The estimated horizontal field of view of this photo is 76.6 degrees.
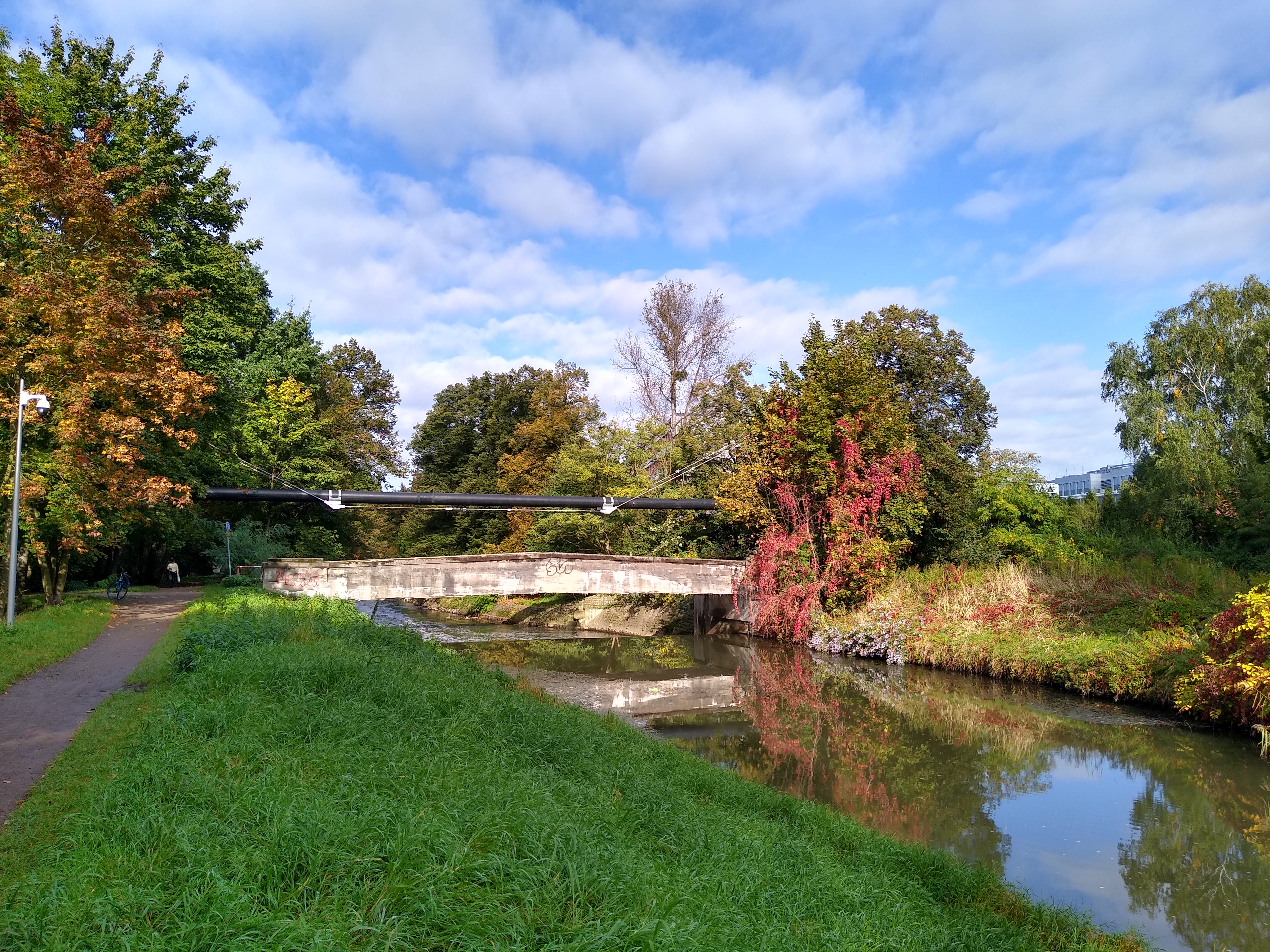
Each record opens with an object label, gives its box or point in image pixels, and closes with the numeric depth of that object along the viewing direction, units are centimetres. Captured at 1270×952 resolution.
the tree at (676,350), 3678
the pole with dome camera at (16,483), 1458
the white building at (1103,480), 3540
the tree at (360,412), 4562
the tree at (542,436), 3931
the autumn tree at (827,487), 2441
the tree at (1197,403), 2758
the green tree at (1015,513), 2723
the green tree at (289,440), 3662
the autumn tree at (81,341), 1606
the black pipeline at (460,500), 2786
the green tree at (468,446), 4331
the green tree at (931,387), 2783
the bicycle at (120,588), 2312
